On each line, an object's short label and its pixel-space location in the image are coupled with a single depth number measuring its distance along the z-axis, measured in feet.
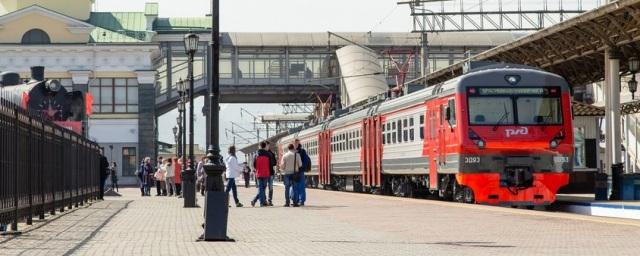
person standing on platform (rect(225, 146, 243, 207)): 97.55
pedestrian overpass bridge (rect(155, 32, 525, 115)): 261.65
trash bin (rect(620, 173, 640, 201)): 94.94
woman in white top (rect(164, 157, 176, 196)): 140.67
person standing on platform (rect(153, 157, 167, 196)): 148.60
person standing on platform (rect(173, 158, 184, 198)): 141.69
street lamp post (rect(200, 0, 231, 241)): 52.54
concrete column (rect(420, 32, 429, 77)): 176.49
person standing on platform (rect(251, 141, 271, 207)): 95.61
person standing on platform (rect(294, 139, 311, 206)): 96.07
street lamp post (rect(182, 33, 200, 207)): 98.78
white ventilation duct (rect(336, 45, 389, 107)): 243.19
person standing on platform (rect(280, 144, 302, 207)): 95.35
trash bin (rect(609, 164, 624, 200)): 95.09
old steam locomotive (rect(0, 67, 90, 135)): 117.50
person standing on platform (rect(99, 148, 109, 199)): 130.82
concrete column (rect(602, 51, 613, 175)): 108.47
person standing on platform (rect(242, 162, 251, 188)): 219.41
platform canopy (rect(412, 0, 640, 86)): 95.61
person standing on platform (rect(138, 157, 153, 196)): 152.76
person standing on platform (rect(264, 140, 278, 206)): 96.42
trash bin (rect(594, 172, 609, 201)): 94.53
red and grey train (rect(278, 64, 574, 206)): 87.35
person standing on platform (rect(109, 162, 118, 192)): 186.79
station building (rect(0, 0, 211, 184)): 244.42
